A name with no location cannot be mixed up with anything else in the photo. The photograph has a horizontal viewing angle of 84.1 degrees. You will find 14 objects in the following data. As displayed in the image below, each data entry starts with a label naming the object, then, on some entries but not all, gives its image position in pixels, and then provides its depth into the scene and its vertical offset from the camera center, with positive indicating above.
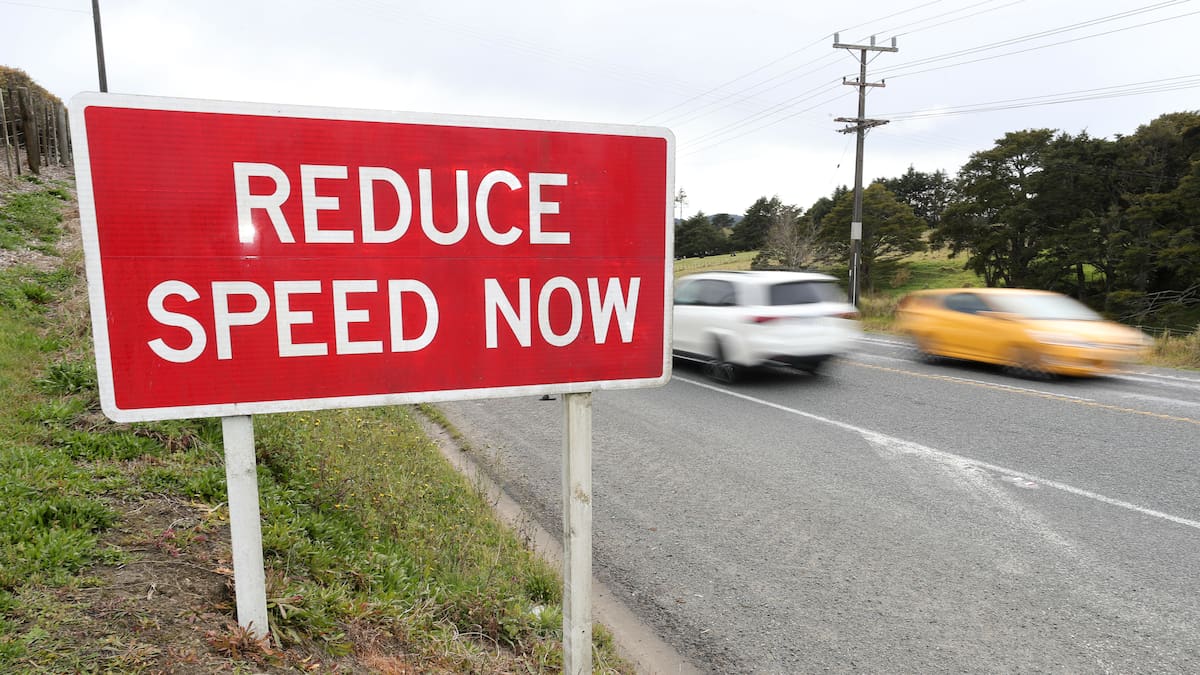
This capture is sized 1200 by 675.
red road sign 1.69 +0.01
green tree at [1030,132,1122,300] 32.34 +2.25
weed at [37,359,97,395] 4.59 -0.83
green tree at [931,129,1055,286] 35.56 +2.48
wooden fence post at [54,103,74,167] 21.12 +3.99
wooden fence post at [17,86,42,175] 15.66 +3.01
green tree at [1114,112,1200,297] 29.81 +3.39
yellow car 9.95 -1.20
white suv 9.57 -0.93
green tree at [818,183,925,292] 46.38 +1.77
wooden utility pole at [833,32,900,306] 23.78 +4.50
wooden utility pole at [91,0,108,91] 19.28 +6.29
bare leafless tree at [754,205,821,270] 47.69 +1.09
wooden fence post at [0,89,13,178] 14.04 +2.87
